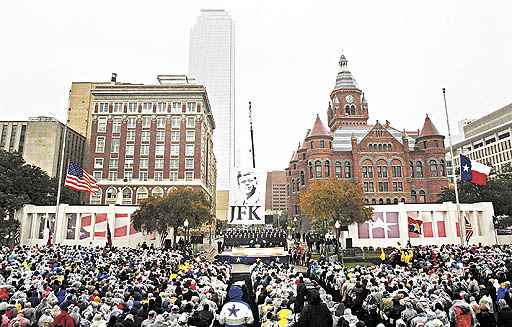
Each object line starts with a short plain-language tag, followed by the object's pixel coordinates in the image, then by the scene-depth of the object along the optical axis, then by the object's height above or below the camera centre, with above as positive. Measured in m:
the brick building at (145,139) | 79.62 +20.41
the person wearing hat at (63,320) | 8.43 -1.91
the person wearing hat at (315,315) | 7.94 -1.74
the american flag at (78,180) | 36.09 +5.35
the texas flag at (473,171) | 33.66 +5.44
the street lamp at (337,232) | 33.38 +0.05
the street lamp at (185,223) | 42.05 +1.15
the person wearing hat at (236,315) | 9.24 -2.00
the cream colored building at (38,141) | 75.94 +19.10
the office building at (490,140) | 112.87 +30.16
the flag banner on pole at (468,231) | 36.39 +0.07
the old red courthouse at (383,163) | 76.44 +14.21
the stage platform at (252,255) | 33.62 -2.05
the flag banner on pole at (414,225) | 38.91 +0.74
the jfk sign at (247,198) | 35.62 +3.35
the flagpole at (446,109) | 35.38 +11.48
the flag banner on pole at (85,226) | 47.03 +0.99
